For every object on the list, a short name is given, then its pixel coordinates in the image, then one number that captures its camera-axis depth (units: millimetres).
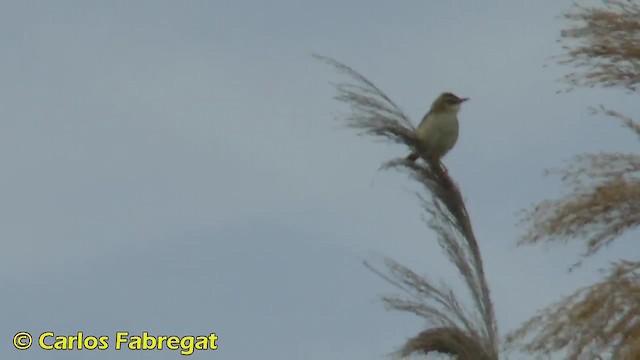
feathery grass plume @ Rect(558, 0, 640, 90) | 14984
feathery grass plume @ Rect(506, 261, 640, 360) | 13734
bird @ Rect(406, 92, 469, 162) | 17881
